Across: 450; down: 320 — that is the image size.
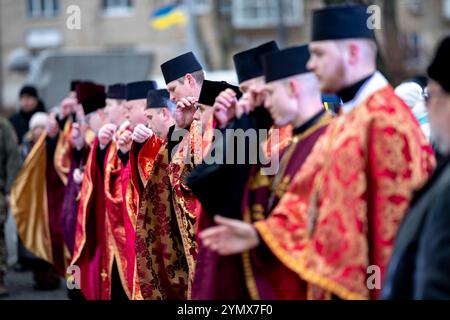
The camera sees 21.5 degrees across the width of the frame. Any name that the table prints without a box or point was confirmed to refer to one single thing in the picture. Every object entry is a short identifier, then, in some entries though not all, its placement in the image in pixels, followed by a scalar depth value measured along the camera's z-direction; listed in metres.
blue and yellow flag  26.80
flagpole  26.52
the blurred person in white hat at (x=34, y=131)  12.76
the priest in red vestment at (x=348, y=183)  4.71
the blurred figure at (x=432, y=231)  4.06
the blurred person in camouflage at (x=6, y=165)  11.39
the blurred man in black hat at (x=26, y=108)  14.15
